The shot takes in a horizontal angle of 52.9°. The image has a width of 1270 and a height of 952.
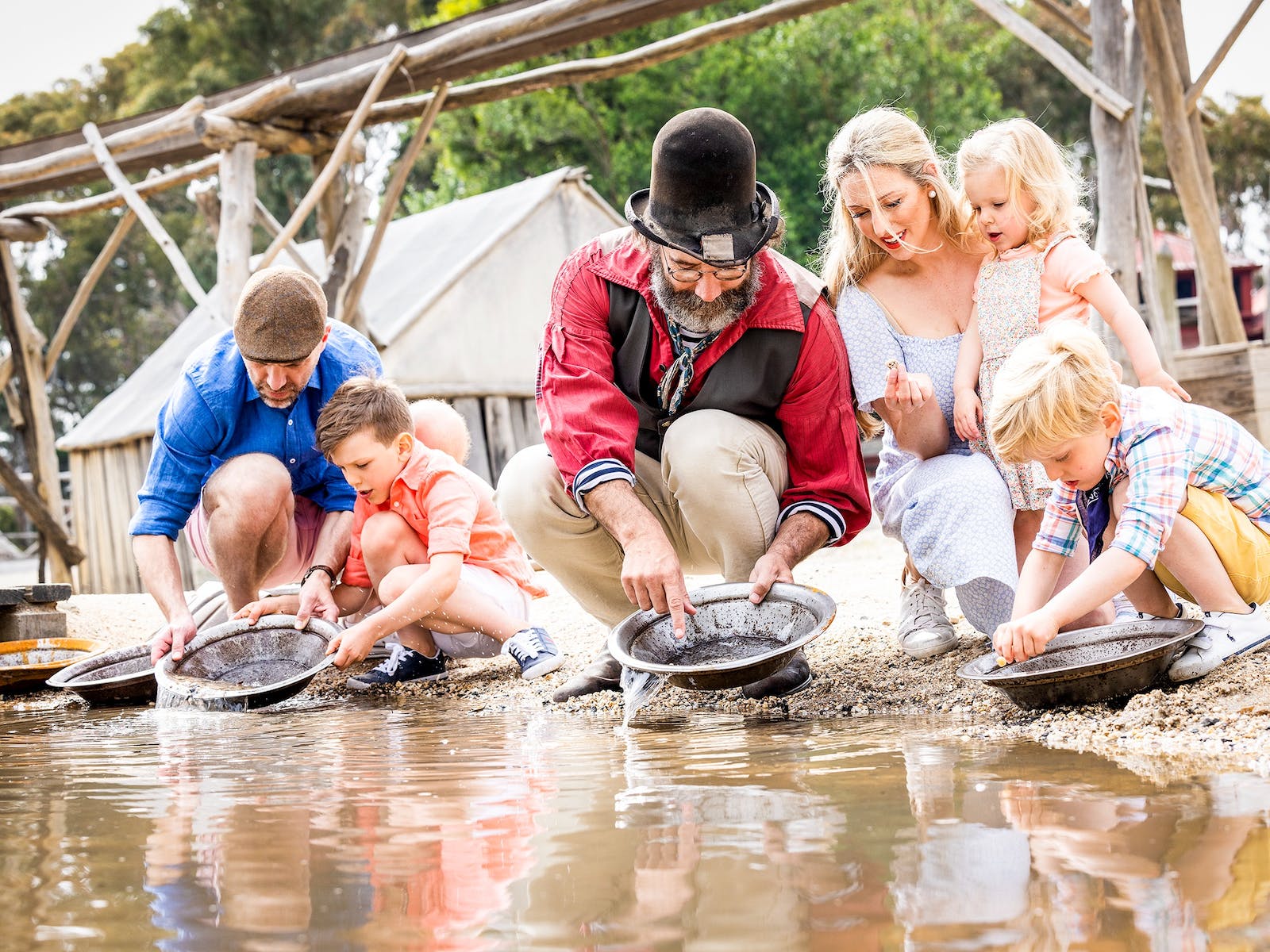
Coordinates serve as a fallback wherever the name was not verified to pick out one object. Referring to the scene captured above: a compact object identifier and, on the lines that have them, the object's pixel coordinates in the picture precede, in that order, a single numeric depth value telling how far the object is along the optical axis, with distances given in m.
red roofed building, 26.08
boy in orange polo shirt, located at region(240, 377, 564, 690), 3.59
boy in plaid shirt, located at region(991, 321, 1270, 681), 2.55
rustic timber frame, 6.44
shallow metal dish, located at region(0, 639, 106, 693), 4.27
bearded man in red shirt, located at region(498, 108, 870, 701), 2.94
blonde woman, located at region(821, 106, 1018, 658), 3.03
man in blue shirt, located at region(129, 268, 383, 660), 3.63
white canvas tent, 9.39
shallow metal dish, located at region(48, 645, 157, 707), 3.81
